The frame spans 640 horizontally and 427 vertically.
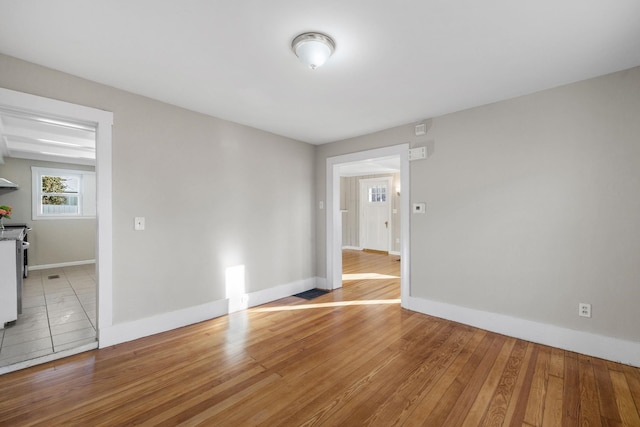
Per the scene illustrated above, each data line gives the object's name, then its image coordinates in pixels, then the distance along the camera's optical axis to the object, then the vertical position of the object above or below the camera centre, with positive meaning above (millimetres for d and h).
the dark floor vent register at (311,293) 4164 -1249
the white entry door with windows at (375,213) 8164 +4
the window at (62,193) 5867 +481
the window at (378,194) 8281 +593
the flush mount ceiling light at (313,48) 1817 +1125
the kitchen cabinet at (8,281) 2730 -673
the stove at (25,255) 5156 -802
